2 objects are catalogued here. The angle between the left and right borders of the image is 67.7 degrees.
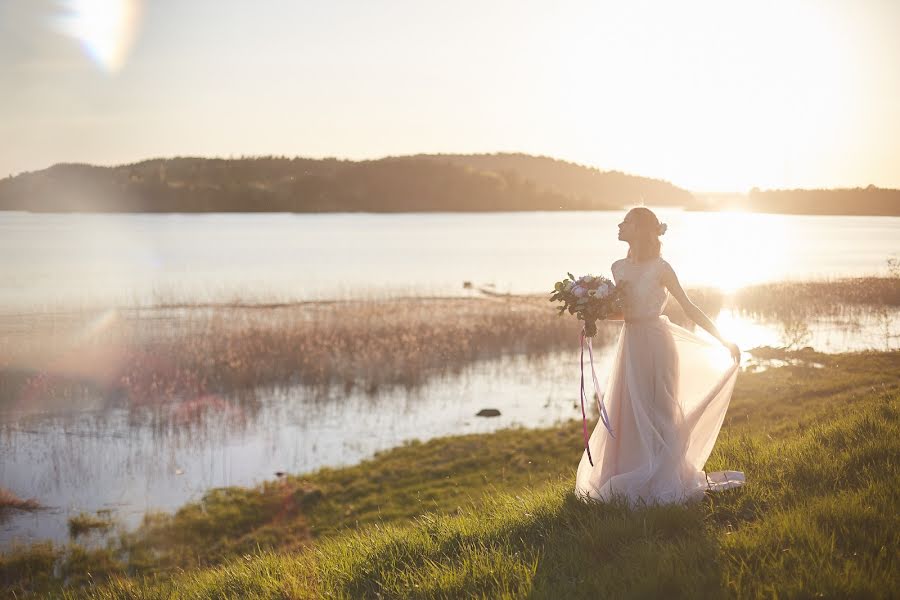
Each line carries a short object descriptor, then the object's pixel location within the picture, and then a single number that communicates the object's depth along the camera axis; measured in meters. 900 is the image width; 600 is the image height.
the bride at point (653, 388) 6.81
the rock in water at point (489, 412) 19.64
